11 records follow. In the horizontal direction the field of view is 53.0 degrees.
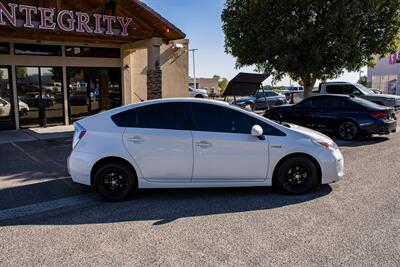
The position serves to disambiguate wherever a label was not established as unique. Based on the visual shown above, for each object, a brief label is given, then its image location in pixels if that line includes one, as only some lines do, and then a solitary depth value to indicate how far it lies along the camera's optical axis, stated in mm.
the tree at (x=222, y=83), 69031
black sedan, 11703
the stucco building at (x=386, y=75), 41688
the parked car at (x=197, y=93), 32619
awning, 14398
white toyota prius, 5969
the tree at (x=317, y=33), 13945
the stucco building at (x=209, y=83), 67625
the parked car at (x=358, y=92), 19281
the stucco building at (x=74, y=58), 11961
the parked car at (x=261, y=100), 25491
